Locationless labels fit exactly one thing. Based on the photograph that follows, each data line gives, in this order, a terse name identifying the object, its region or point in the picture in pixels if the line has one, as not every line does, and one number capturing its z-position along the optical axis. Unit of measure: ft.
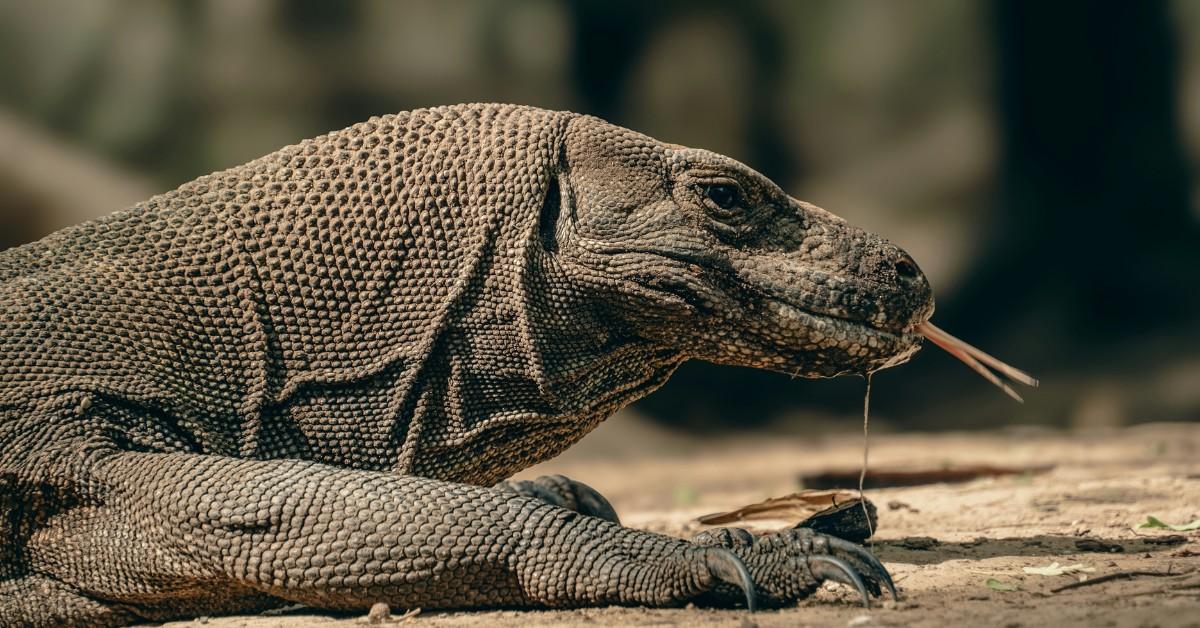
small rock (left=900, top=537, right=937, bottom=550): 33.06
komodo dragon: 23.75
